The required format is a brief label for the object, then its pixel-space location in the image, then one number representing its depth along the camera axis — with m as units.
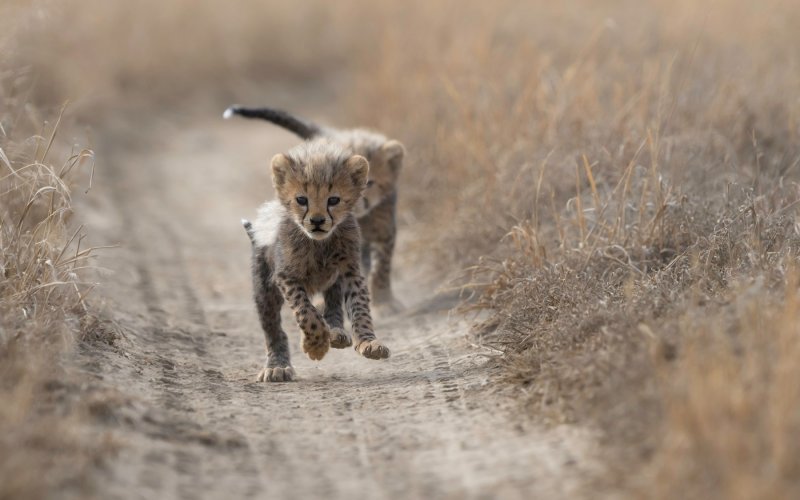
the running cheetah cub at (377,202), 13.27
